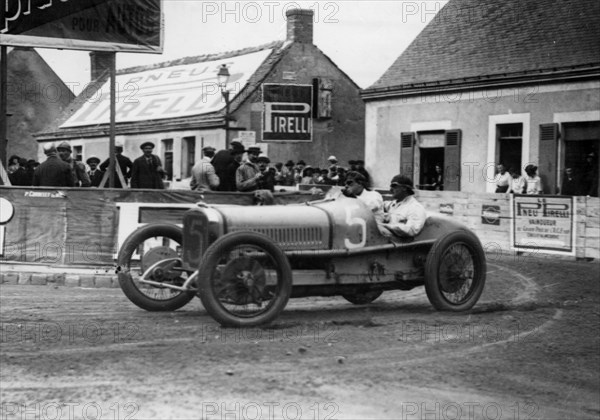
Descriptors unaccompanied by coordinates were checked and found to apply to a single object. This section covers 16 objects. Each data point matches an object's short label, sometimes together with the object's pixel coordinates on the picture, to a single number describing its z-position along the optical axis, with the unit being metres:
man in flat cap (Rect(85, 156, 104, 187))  18.72
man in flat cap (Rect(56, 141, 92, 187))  17.73
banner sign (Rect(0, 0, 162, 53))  16.94
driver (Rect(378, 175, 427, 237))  10.31
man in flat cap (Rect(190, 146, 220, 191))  14.81
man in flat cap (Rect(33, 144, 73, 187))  14.88
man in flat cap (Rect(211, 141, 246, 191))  15.61
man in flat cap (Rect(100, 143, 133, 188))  17.95
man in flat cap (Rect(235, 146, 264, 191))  15.19
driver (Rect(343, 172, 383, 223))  10.31
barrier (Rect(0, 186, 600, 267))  13.96
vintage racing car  9.06
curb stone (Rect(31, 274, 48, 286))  13.62
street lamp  25.48
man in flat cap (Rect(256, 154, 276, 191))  15.75
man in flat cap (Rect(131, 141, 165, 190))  16.09
